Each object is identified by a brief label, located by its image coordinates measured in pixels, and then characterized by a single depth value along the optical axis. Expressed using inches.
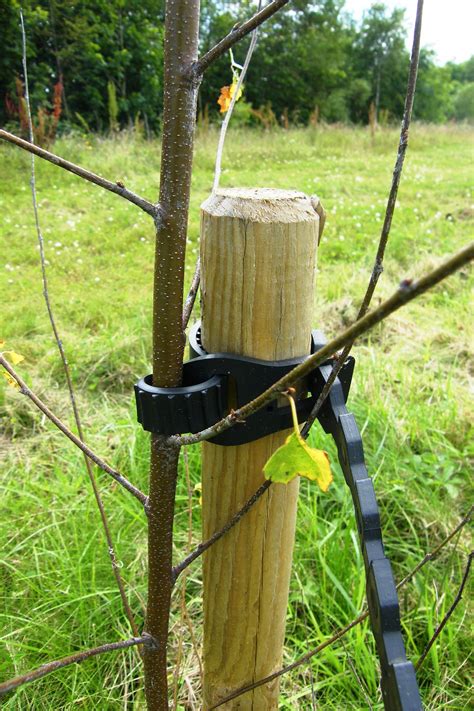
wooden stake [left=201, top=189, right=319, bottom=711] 23.9
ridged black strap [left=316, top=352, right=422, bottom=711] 17.9
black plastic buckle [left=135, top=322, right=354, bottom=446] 24.4
